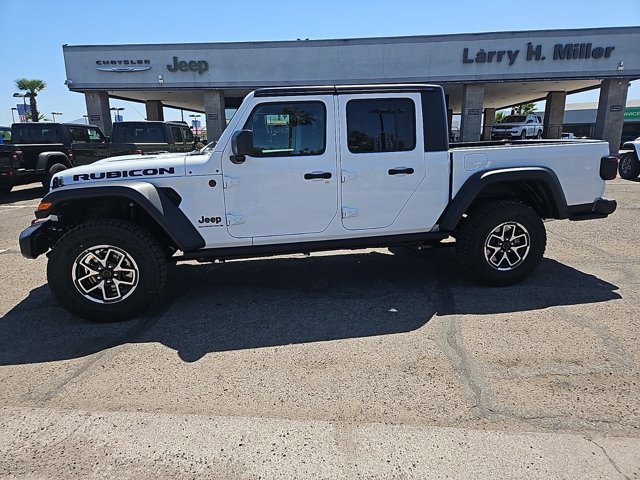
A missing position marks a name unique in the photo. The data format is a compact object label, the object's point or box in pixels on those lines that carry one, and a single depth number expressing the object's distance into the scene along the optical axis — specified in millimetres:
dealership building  20969
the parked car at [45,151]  10859
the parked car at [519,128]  27156
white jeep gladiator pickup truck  3828
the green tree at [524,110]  53641
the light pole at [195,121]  50094
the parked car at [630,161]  13656
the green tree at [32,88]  47500
